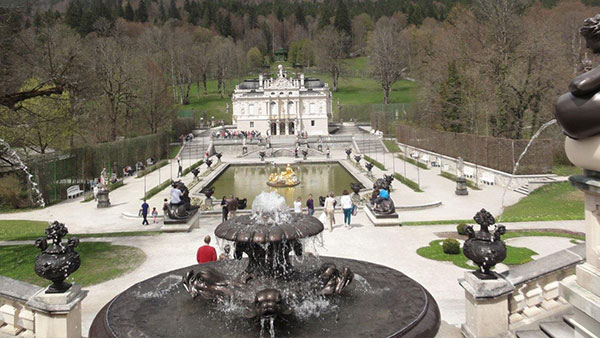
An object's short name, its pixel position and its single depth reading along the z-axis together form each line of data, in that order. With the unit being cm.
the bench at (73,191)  3005
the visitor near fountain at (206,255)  1096
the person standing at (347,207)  1776
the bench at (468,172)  3278
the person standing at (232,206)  1906
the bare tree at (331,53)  10944
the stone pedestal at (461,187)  2634
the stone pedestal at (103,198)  2559
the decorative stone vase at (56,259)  686
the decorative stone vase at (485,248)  679
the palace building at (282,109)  7806
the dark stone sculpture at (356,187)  2125
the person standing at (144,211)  1994
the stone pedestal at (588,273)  400
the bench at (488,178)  3020
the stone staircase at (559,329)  473
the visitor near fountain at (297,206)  1886
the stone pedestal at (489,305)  688
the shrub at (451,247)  1341
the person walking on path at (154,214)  2084
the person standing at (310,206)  2005
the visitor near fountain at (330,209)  1728
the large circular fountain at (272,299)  685
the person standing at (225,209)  1883
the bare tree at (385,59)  8931
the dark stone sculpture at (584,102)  389
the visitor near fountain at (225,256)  1059
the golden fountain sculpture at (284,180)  3259
